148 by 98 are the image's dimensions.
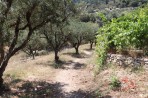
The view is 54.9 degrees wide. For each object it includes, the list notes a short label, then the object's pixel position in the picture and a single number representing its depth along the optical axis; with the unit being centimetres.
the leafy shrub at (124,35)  824
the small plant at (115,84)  718
